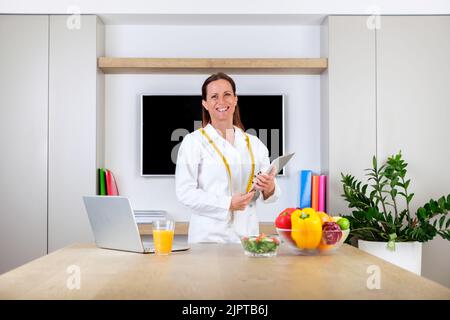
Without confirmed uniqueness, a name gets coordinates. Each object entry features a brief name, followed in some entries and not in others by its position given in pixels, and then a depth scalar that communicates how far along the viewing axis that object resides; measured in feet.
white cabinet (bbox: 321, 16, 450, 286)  15.48
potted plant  13.64
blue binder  15.72
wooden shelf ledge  15.38
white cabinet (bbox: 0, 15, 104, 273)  15.35
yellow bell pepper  6.97
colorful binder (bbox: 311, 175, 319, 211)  15.49
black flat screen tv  16.14
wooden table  4.55
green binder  15.52
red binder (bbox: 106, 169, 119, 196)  15.65
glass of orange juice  7.31
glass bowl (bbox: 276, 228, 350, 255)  6.97
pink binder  15.42
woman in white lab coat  9.95
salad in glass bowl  6.83
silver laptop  7.30
